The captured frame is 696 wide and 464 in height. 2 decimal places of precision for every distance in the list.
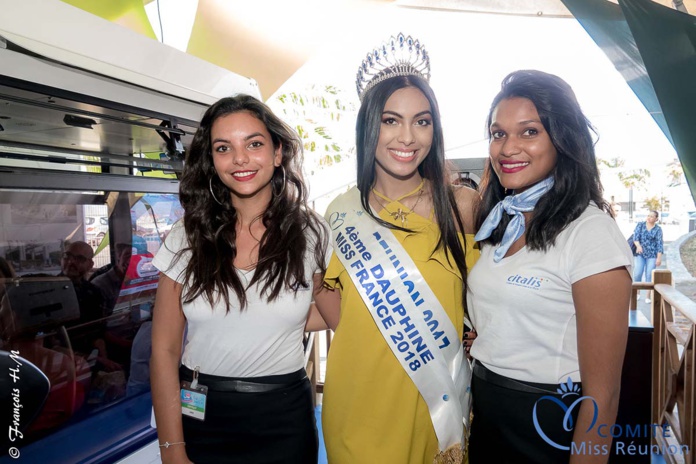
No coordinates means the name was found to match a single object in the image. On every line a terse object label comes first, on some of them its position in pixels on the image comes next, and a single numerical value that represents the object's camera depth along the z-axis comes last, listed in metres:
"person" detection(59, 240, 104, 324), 1.88
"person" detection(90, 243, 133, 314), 2.11
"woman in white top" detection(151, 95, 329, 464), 1.48
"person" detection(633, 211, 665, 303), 7.61
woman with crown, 1.62
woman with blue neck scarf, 1.24
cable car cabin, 1.46
